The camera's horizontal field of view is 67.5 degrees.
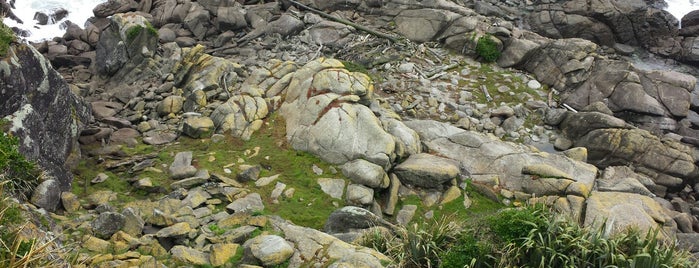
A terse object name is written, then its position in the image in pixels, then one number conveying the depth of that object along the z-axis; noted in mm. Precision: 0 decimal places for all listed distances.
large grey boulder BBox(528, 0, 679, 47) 32188
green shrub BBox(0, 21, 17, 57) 14875
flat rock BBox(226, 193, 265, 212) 14203
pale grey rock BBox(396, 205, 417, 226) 15359
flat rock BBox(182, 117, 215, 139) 19047
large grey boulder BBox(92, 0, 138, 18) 32438
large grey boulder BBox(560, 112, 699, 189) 20141
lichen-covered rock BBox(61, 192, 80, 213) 13531
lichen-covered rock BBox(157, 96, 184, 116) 21391
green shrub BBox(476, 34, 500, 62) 26922
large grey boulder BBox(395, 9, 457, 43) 28109
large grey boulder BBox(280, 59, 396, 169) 16969
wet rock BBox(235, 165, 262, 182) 16125
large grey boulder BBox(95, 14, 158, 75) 25969
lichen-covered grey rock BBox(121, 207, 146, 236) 11406
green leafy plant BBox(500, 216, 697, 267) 9719
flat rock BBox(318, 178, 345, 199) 15875
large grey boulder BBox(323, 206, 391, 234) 13250
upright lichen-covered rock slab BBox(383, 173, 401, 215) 15664
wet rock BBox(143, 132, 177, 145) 19062
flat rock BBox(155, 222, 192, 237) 11219
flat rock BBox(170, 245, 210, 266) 10125
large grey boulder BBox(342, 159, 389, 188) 15922
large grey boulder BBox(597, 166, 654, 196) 16625
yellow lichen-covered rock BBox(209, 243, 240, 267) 10234
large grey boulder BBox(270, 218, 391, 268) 9930
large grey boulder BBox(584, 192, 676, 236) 14375
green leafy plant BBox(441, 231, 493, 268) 9992
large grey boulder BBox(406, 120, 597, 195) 16781
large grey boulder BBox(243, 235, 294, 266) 10047
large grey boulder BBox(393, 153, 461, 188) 16141
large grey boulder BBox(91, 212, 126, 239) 11125
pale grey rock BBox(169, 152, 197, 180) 16078
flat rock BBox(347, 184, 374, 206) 15352
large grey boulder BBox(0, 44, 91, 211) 14492
